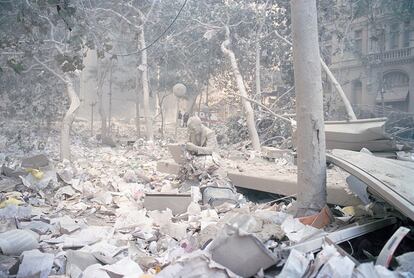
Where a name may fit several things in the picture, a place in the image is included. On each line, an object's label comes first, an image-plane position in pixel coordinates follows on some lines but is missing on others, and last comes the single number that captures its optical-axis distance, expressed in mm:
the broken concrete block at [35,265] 3438
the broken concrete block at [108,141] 16062
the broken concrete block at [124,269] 3434
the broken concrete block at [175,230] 4816
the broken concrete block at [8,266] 3495
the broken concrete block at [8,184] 7198
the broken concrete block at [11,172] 7895
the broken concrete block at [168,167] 8925
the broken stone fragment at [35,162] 8966
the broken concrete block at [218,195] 6324
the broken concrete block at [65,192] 7243
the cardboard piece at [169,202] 6059
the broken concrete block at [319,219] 4230
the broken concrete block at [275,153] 9955
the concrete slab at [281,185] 5203
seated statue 7707
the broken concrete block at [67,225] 4961
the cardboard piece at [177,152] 8688
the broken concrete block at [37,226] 4899
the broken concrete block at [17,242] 4031
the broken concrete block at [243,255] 2990
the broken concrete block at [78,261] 3643
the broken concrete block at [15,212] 5498
